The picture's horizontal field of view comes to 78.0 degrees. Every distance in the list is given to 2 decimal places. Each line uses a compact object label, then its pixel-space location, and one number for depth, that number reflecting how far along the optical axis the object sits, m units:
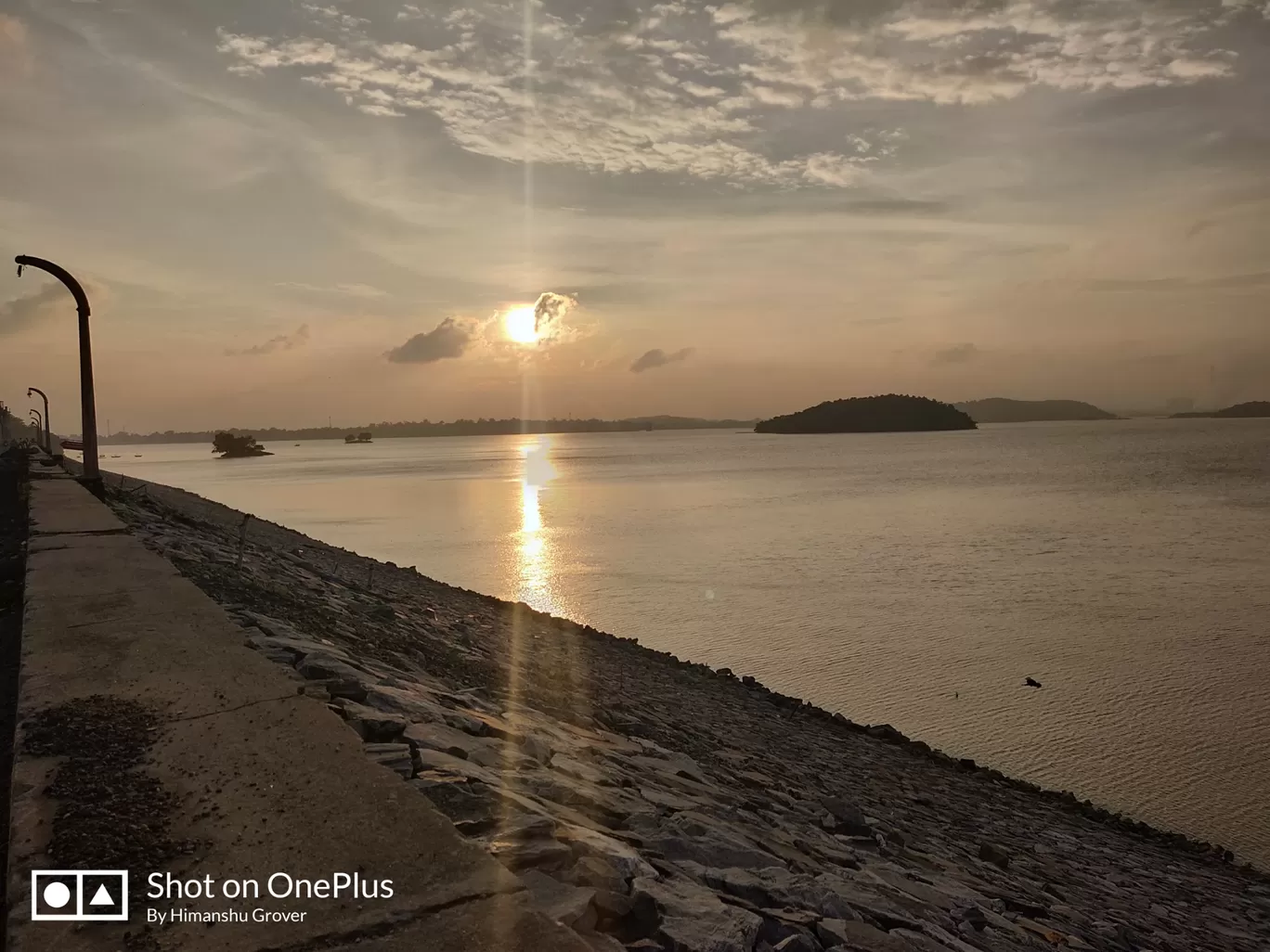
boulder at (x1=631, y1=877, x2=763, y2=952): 3.56
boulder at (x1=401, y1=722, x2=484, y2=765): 5.27
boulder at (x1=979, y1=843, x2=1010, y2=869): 8.38
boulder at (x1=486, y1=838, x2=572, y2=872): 3.79
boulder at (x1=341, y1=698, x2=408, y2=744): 5.05
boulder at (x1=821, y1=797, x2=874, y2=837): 7.78
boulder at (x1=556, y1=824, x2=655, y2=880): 4.07
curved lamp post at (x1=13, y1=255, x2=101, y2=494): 14.10
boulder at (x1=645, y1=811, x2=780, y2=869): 4.97
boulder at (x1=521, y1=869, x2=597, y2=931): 3.36
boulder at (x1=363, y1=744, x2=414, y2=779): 4.52
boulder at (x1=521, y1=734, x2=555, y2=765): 6.23
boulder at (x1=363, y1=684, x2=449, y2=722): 6.13
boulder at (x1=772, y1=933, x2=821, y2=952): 3.98
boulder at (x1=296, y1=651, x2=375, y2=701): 6.00
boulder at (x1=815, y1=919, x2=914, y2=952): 4.30
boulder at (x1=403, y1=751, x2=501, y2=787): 4.73
